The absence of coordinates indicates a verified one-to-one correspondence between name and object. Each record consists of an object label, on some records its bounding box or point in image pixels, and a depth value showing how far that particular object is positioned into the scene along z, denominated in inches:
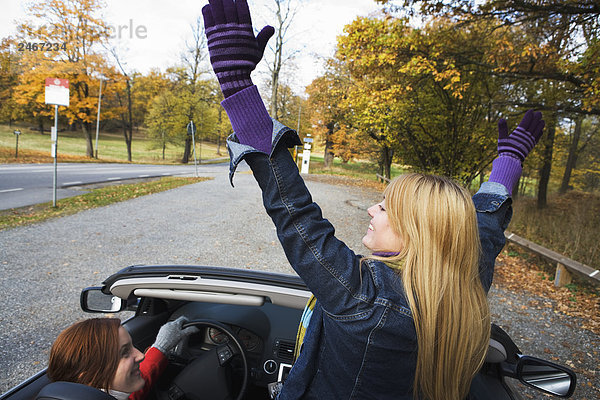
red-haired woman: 53.0
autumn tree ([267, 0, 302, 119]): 873.5
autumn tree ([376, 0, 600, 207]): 218.7
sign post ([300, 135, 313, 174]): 884.0
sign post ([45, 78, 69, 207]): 294.4
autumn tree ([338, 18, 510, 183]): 321.7
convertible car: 59.4
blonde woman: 39.5
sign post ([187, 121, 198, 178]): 665.0
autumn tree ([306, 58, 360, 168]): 979.9
